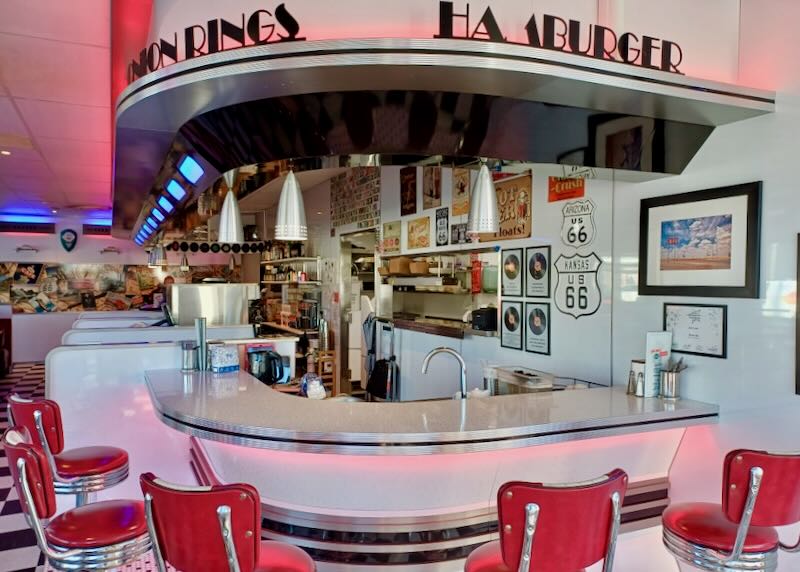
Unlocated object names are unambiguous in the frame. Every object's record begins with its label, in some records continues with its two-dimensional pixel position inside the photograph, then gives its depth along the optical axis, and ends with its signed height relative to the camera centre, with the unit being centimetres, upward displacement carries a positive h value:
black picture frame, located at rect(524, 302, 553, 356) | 409 -35
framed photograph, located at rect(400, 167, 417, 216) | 615 +95
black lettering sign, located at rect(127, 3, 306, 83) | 205 +91
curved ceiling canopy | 199 +72
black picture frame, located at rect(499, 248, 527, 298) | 441 -2
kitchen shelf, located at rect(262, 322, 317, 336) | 840 -91
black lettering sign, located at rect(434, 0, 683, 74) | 207 +98
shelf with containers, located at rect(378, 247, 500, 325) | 511 -7
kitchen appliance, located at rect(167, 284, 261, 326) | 600 -32
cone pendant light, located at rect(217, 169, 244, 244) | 314 +31
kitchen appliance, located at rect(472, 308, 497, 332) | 475 -38
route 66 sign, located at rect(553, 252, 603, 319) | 369 -6
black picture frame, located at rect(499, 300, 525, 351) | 439 -31
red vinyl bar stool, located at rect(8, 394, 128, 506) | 262 -92
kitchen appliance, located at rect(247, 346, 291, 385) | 381 -63
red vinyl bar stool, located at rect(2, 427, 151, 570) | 192 -95
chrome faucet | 277 -43
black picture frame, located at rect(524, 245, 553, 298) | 412 +1
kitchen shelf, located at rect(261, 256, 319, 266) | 904 +24
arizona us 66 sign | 371 +36
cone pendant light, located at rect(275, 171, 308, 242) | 259 +28
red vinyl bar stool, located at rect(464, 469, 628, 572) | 163 -74
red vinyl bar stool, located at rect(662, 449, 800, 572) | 197 -87
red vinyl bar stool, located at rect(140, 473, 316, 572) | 159 -73
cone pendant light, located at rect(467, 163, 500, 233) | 268 +33
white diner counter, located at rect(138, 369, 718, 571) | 224 -82
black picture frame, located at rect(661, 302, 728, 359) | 282 -27
